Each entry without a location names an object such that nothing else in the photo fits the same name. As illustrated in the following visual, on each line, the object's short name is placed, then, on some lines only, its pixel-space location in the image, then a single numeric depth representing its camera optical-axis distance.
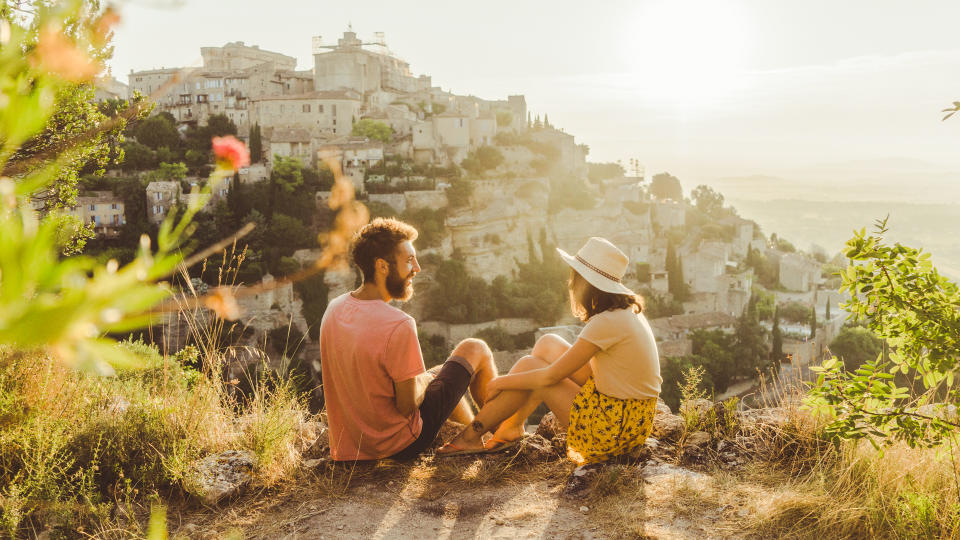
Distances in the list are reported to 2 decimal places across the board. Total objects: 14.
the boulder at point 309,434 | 3.05
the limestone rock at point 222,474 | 2.33
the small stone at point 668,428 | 3.09
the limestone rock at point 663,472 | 2.58
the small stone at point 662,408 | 3.51
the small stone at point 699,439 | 2.98
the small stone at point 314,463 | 2.71
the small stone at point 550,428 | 3.20
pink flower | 0.96
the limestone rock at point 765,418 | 2.87
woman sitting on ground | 2.61
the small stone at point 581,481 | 2.51
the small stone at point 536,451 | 2.90
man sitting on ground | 2.50
